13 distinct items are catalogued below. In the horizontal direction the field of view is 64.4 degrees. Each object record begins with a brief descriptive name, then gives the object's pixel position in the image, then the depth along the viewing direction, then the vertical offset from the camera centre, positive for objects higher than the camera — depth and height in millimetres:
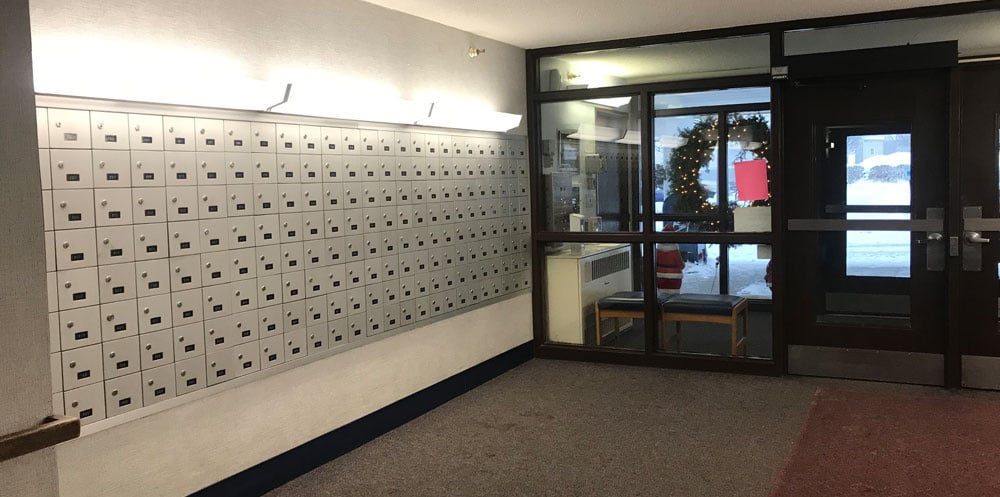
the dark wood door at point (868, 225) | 5117 -166
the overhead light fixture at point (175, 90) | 2754 +487
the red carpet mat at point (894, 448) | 3592 -1270
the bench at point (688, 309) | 5613 -763
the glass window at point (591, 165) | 5906 +319
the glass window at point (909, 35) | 4930 +1055
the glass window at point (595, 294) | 6000 -675
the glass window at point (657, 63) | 5477 +1027
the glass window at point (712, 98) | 5465 +745
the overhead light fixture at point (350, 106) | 3656 +536
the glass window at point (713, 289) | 5590 -623
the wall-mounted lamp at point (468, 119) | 4758 +584
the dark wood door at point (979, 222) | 4973 -159
